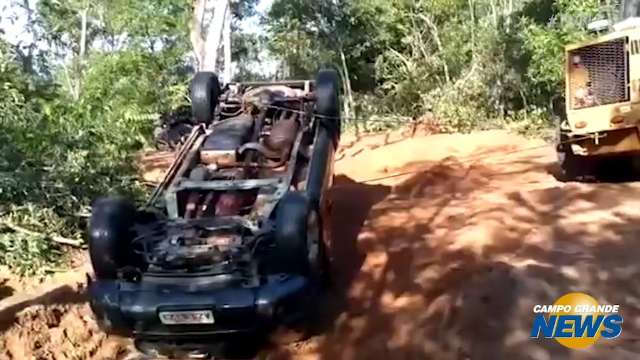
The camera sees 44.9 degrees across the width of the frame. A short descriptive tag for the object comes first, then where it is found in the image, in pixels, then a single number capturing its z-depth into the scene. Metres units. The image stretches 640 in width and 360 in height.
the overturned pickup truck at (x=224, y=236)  5.21
